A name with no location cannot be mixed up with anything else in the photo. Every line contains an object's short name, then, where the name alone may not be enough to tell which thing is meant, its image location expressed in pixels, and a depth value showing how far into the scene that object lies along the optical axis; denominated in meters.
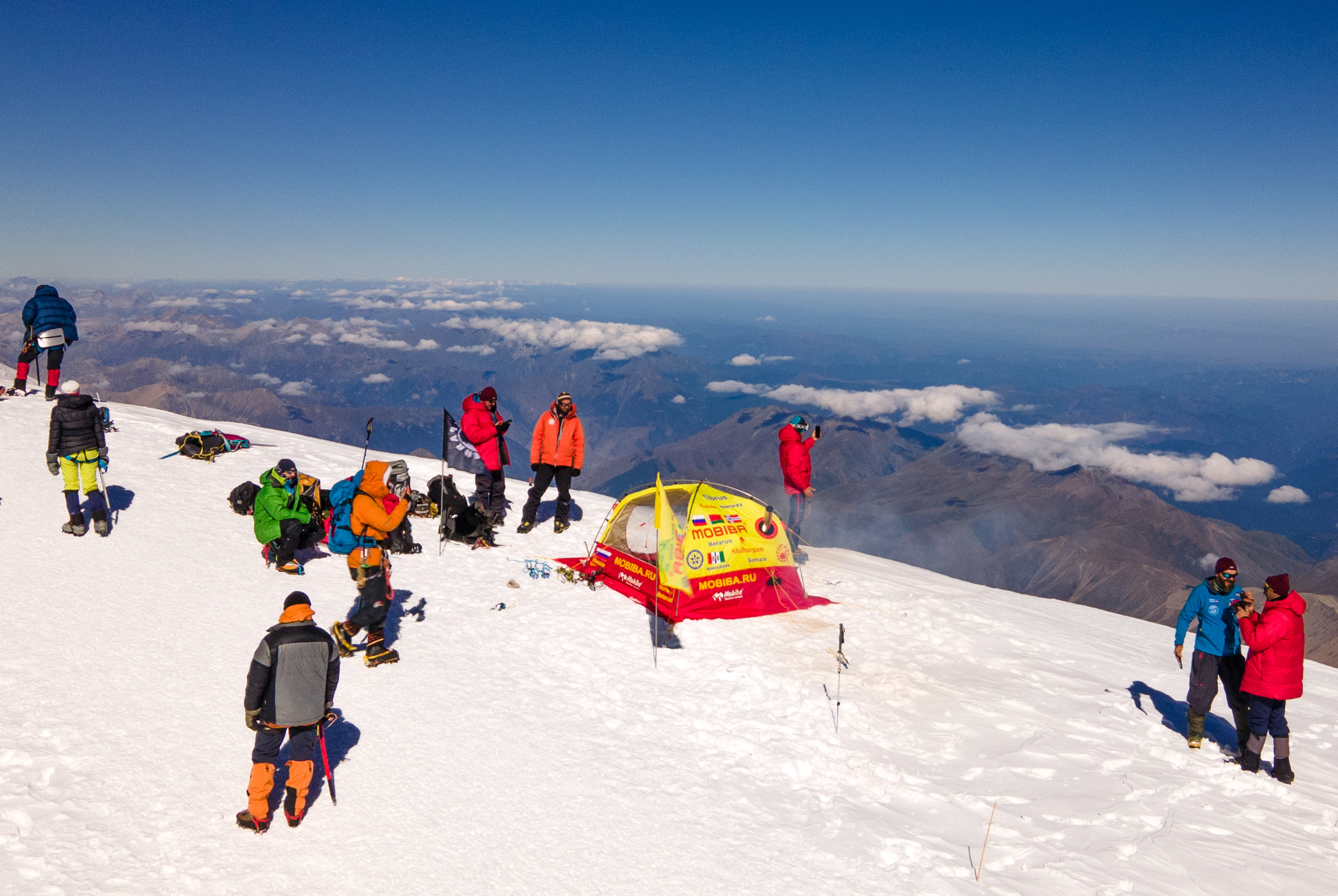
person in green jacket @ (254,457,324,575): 11.20
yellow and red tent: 11.74
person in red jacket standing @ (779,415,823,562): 14.91
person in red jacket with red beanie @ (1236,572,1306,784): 7.89
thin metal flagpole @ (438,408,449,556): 13.50
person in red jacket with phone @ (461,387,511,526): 13.73
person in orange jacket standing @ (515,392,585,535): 13.96
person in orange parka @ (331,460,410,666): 8.45
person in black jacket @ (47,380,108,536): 10.66
